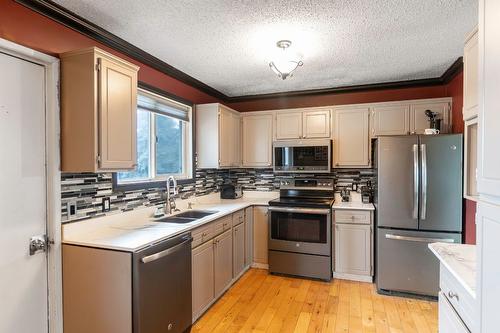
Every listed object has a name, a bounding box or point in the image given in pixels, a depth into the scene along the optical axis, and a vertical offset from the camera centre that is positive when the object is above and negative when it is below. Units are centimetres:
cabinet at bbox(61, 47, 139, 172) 193 +37
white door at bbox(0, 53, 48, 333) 174 -20
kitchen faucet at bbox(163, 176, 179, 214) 299 -40
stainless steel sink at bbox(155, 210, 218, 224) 274 -55
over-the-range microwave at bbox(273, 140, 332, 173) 380 +11
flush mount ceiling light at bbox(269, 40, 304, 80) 251 +90
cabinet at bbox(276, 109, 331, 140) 391 +56
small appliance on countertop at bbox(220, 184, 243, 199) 425 -43
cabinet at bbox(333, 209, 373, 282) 339 -98
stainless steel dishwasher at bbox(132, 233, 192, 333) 183 -88
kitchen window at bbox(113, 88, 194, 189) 280 +24
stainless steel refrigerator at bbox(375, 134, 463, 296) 290 -45
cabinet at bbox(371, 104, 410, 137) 358 +56
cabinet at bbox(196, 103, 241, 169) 366 +37
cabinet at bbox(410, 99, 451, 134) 342 +60
